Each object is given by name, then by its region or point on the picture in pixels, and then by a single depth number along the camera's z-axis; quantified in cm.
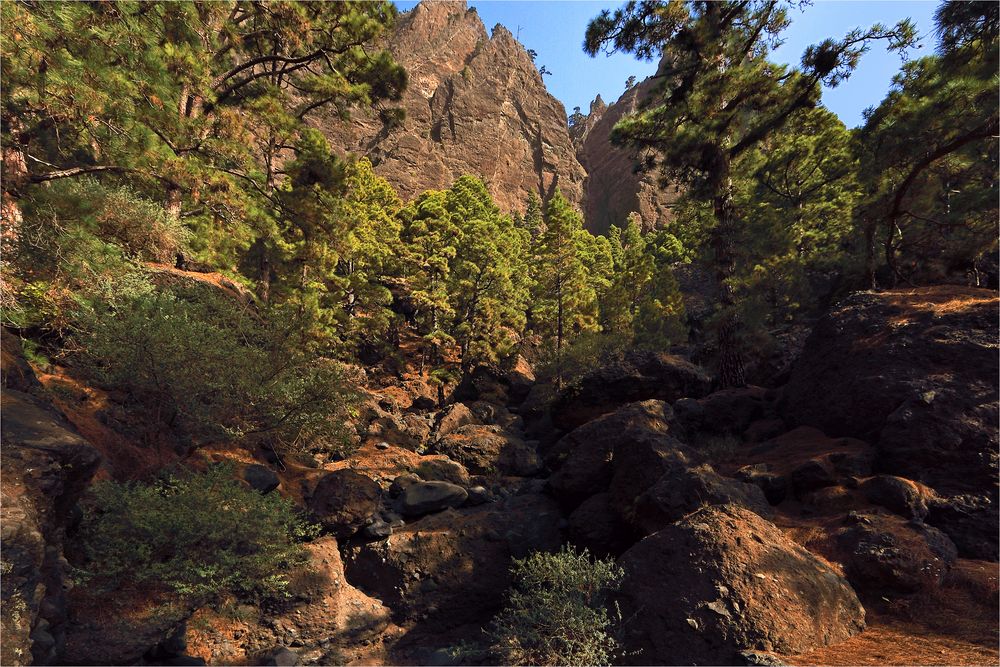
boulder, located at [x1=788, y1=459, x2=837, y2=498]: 781
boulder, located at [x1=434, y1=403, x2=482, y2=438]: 2075
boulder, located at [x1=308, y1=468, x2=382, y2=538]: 985
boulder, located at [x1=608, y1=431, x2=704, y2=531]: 858
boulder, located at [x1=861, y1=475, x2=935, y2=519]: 673
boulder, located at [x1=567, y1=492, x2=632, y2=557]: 881
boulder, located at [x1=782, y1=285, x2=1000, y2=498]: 710
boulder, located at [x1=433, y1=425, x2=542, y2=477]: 1720
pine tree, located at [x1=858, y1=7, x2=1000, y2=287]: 802
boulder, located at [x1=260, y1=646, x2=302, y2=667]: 747
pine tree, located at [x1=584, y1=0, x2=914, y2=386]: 1138
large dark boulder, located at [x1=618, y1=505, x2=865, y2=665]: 523
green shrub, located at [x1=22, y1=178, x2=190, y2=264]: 748
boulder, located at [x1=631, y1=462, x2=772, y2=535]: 725
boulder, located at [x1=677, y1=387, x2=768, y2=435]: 1180
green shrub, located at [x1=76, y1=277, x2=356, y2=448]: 814
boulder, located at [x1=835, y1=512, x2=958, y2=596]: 575
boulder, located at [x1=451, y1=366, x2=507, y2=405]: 2814
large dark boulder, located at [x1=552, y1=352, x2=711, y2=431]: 1481
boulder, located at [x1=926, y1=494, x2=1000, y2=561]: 632
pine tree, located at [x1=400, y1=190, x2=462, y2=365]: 2611
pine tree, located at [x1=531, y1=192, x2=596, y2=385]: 2897
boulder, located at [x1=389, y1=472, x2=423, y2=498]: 1224
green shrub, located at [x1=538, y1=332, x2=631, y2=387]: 2228
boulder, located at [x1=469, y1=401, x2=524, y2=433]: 2360
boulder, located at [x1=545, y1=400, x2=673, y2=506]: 1031
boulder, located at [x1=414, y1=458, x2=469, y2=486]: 1395
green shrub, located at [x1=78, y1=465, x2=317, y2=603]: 634
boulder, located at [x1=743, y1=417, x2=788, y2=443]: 1074
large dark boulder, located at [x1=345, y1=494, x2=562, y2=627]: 912
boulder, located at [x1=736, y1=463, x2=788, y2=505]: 825
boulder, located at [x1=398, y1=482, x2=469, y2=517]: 1133
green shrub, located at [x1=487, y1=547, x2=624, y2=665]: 580
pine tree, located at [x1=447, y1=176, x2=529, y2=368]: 2755
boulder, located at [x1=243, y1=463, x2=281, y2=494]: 995
